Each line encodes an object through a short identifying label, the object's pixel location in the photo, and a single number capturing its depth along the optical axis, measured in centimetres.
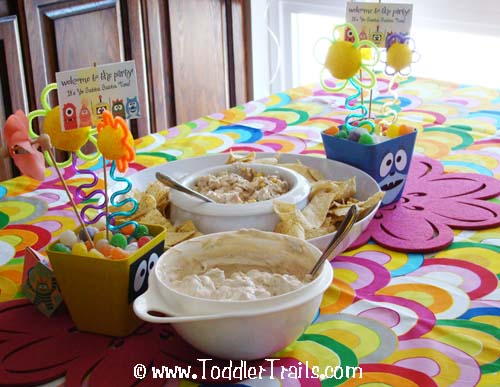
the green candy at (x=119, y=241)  94
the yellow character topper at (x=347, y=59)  136
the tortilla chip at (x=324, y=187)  119
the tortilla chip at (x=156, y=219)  114
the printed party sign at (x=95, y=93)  97
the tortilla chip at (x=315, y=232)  108
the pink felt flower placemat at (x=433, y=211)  119
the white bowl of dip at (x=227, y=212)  110
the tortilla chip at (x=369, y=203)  114
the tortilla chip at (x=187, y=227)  111
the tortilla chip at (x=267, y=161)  134
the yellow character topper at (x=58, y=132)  100
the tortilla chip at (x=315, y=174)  131
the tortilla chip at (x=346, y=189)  120
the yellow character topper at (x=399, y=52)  145
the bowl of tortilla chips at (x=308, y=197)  108
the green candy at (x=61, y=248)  93
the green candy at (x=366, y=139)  129
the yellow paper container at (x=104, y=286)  90
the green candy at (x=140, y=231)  98
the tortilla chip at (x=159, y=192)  120
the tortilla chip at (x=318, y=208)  113
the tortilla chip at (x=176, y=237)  107
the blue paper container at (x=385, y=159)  129
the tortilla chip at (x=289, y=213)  108
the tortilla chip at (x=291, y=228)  106
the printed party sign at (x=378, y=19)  144
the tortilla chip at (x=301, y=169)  131
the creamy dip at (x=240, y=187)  115
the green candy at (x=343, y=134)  134
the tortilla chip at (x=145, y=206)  117
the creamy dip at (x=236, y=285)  85
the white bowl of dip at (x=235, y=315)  80
